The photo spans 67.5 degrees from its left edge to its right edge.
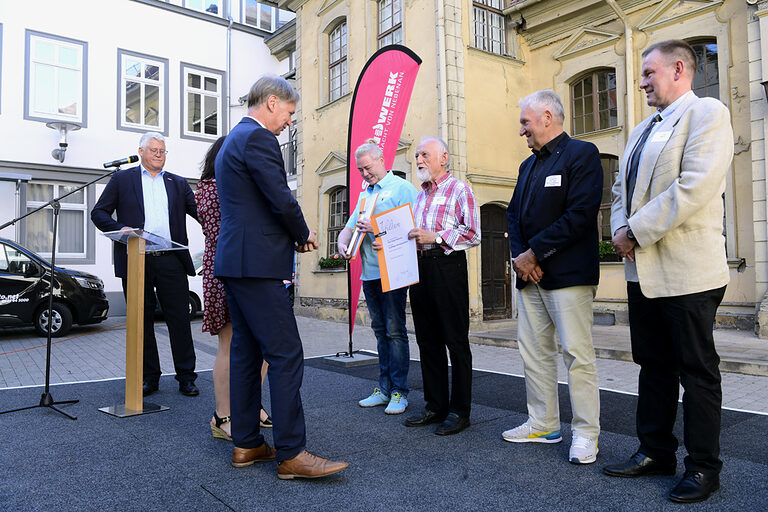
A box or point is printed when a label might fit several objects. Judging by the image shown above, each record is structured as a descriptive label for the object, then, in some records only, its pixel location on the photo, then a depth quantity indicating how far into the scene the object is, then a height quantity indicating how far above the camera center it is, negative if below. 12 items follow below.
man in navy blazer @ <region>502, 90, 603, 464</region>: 3.05 +0.01
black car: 8.93 -0.30
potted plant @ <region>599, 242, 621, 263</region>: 9.16 +0.28
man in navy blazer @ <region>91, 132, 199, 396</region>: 4.65 +0.15
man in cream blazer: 2.49 +0.03
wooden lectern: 4.01 -0.34
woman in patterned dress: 3.50 -0.15
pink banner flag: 6.51 +1.95
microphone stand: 4.09 -0.83
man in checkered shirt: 3.64 -0.10
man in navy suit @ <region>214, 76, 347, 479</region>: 2.73 -0.01
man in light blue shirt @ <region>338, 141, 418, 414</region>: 4.13 -0.17
